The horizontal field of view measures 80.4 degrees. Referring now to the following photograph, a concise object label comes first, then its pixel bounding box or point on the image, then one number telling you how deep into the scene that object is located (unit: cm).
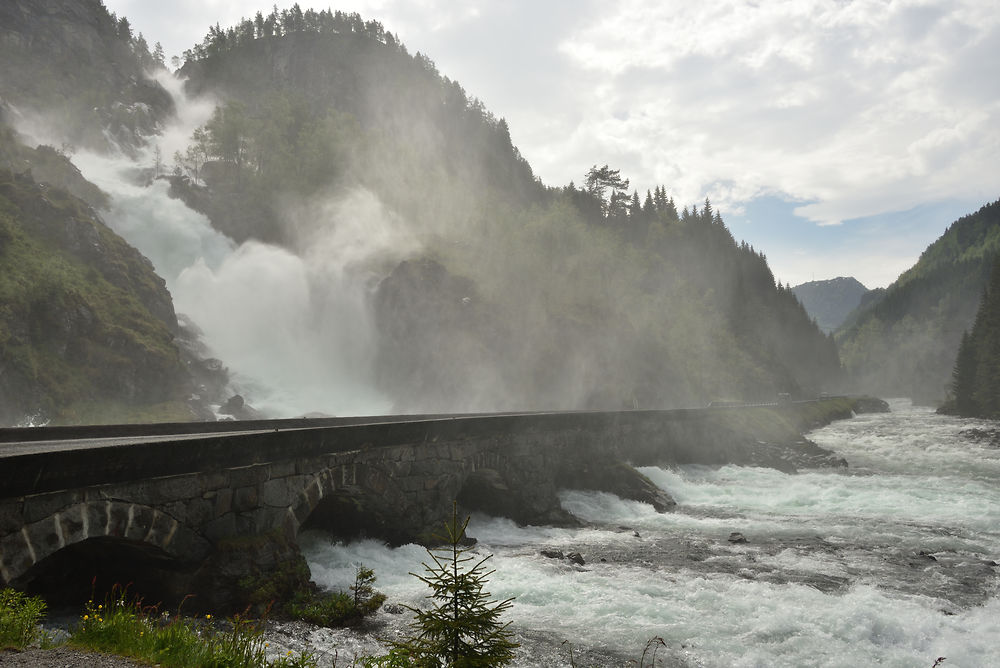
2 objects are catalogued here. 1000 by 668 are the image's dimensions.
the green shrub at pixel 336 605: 910
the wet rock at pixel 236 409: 3662
